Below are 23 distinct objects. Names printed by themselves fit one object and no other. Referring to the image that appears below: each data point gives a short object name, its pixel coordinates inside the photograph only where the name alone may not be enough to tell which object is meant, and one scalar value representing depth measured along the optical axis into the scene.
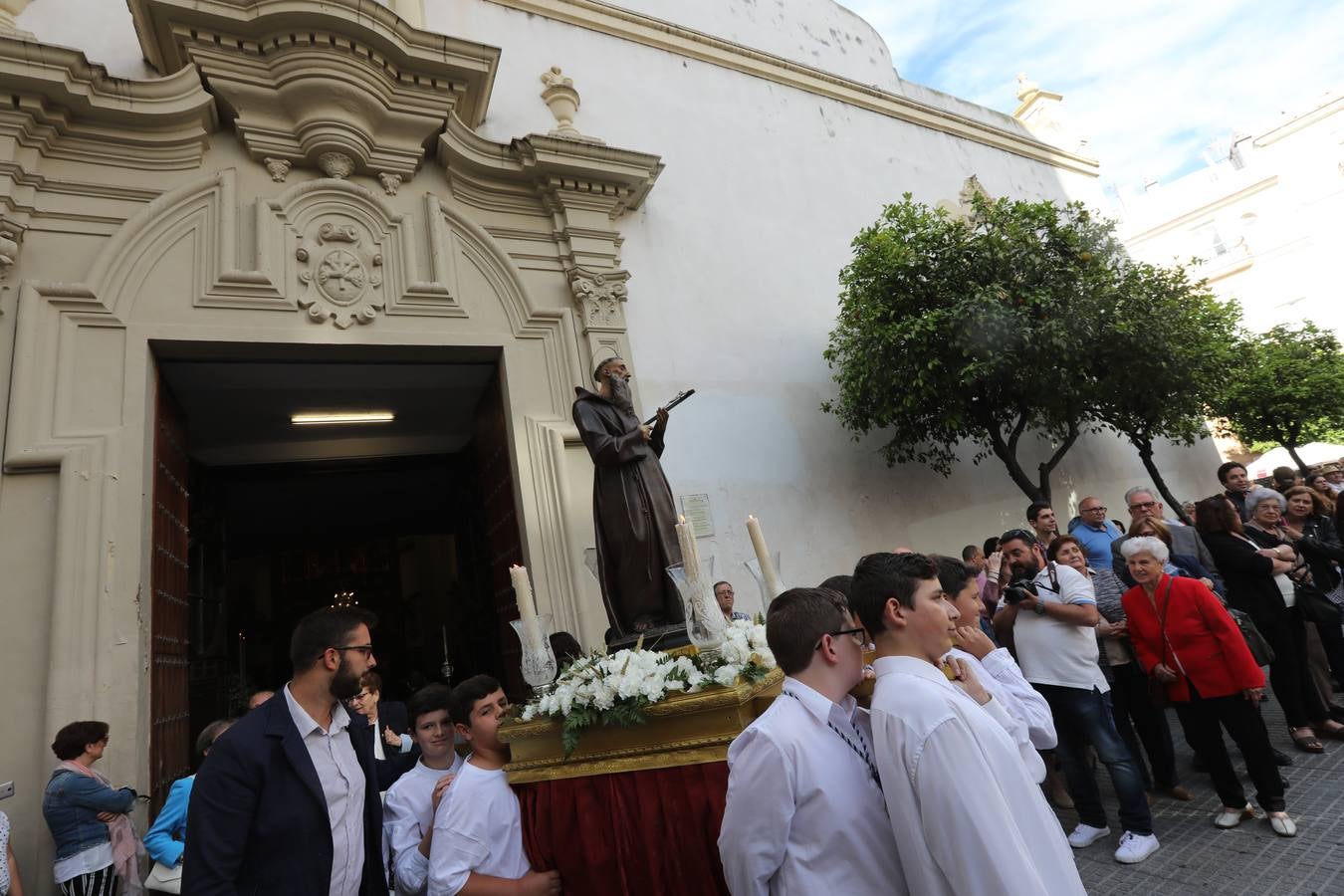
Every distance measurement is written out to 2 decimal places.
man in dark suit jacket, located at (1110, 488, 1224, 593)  5.33
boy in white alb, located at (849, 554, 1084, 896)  1.39
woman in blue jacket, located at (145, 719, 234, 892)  3.48
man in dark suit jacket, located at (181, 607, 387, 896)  1.95
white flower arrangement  2.46
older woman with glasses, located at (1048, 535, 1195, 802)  4.39
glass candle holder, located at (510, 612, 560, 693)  2.93
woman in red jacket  3.72
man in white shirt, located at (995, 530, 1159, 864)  3.73
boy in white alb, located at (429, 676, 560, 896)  2.24
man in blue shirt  5.38
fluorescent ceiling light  7.59
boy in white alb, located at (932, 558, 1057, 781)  2.37
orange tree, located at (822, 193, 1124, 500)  7.10
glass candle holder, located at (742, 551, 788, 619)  3.17
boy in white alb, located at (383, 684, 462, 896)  2.56
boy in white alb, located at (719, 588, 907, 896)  1.65
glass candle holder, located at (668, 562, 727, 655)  2.82
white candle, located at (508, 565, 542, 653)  3.00
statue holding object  3.79
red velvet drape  2.30
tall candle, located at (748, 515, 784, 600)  3.15
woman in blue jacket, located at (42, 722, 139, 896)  3.52
